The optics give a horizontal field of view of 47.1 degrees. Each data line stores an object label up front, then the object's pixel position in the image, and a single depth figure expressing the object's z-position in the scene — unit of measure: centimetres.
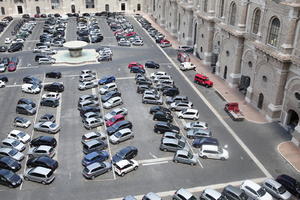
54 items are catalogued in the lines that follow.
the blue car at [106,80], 6912
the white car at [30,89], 6512
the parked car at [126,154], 4516
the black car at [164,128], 5194
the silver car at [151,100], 6131
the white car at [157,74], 7138
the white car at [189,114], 5638
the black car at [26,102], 5909
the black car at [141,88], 6575
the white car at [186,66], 7731
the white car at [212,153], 4656
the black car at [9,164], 4316
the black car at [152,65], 7875
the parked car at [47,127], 5188
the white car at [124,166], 4300
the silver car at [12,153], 4553
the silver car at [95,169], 4219
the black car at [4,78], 6969
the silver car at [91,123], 5312
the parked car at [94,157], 4416
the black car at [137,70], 7550
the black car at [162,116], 5521
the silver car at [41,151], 4578
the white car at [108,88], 6475
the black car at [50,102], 6003
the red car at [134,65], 7775
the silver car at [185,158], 4525
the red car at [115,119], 5394
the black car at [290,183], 3997
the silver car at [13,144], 4769
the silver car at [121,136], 4966
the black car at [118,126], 5173
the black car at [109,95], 6191
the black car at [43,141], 4816
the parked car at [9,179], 4066
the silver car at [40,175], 4125
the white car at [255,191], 3910
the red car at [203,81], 6912
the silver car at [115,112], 5561
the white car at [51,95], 6209
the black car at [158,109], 5756
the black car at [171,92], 6444
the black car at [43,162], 4328
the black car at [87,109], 5653
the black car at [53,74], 7225
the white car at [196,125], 5303
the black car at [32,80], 6831
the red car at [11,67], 7598
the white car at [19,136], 4969
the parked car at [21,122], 5353
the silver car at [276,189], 3948
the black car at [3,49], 8869
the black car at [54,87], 6581
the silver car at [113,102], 5969
